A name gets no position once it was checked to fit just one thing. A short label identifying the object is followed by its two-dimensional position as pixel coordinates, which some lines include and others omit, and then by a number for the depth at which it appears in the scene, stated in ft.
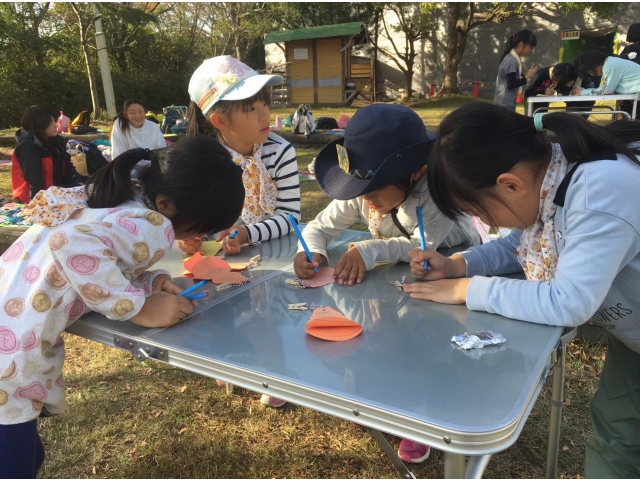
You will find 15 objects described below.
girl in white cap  5.67
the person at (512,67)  18.75
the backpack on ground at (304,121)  24.73
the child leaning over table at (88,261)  3.22
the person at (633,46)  20.23
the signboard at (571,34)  45.28
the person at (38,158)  13.91
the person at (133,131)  17.48
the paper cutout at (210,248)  5.06
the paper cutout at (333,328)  3.03
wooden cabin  48.42
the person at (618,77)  18.38
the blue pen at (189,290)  3.68
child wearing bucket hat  4.16
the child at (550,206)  2.93
